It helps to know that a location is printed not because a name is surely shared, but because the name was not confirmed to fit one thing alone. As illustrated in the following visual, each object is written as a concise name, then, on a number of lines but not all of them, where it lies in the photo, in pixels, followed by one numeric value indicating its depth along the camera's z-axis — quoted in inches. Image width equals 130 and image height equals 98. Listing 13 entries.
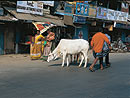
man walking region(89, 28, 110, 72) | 354.9
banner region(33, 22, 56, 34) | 556.5
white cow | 386.7
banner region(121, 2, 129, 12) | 1060.8
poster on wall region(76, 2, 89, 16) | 772.0
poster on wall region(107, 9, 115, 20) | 943.0
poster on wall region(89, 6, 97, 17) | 833.5
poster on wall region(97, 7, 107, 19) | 881.5
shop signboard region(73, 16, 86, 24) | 765.7
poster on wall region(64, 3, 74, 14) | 733.8
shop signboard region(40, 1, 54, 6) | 662.5
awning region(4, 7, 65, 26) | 553.6
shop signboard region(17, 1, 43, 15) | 573.9
